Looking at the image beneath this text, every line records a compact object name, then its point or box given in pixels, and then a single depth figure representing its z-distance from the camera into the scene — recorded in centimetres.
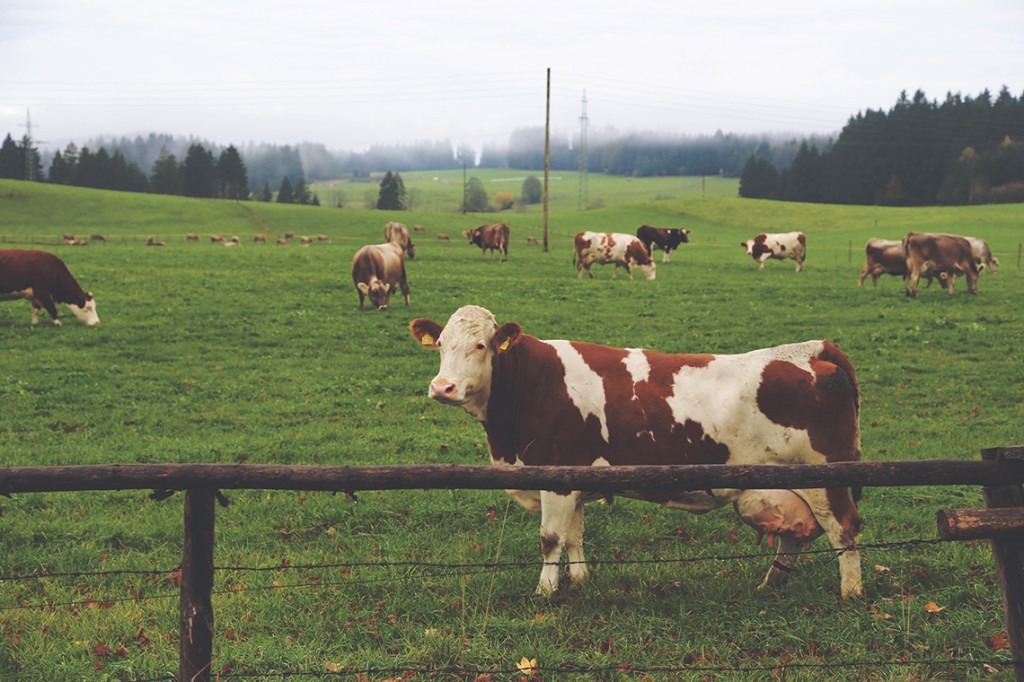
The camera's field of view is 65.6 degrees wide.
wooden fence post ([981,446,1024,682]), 435
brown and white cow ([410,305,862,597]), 676
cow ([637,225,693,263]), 4328
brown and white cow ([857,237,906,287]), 3039
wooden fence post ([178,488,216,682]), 427
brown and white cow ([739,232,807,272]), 3912
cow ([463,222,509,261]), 4156
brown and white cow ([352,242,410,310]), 2483
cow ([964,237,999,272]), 3444
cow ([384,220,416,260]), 3988
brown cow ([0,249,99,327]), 2055
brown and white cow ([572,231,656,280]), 3453
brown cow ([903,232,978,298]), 2722
